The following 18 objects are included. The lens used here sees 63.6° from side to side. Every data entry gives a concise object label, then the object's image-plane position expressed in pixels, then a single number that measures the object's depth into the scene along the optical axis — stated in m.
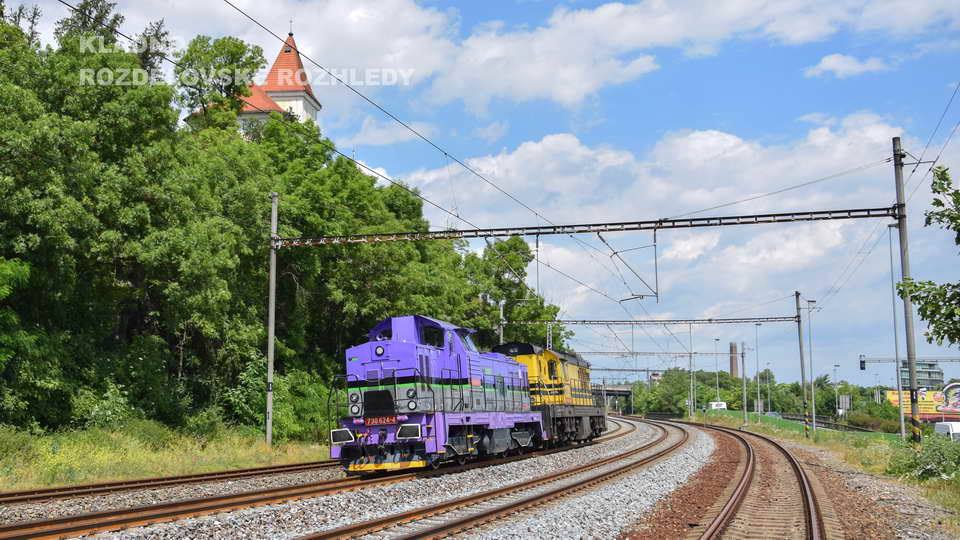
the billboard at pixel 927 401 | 77.62
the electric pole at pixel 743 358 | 70.88
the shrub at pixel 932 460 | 19.94
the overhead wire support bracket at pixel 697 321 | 49.63
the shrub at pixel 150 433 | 22.68
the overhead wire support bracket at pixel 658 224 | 22.05
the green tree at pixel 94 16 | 46.86
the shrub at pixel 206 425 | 26.08
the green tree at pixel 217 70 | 44.91
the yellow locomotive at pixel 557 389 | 29.22
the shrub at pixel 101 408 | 22.41
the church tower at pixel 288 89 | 88.24
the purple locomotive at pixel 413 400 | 18.77
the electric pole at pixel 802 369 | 47.53
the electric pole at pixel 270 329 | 24.80
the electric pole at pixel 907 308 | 22.09
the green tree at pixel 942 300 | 16.66
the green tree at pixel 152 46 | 48.59
